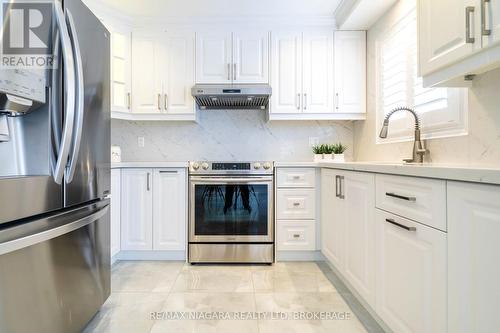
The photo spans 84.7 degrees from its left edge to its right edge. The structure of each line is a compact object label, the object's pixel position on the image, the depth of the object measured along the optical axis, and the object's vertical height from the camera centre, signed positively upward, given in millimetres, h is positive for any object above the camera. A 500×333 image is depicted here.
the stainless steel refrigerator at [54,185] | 969 -81
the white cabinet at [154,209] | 2537 -400
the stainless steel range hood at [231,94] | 2555 +673
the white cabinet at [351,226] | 1547 -411
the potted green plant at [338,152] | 2816 +138
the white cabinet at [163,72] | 2754 +946
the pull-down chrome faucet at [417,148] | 1825 +120
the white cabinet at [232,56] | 2744 +1099
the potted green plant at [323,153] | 2838 +134
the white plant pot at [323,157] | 2832 +87
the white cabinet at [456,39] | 1059 +550
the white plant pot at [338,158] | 2812 +81
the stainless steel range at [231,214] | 2531 -448
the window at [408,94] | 1673 +546
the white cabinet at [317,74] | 2766 +929
